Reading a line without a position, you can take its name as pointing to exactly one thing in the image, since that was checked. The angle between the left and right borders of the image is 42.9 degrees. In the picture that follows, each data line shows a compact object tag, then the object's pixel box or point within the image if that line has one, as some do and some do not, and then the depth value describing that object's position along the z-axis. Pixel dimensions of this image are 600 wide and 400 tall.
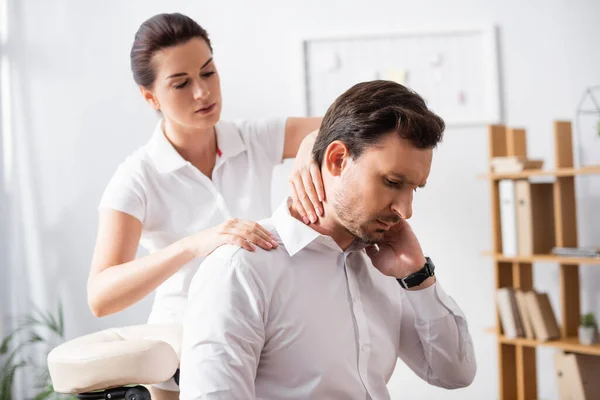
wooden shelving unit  3.31
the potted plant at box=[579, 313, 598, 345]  3.26
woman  1.85
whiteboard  3.70
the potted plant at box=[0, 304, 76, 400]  3.71
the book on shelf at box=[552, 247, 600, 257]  3.21
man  1.32
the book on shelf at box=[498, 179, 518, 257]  3.44
